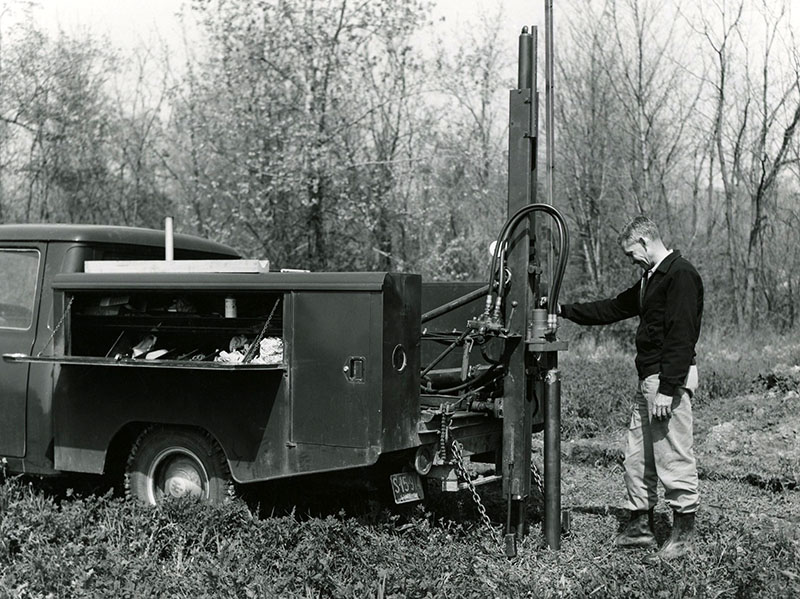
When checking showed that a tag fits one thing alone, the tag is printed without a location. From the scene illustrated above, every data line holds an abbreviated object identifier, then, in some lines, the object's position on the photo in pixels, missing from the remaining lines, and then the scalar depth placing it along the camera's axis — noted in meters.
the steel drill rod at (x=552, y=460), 5.26
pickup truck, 4.82
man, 5.27
